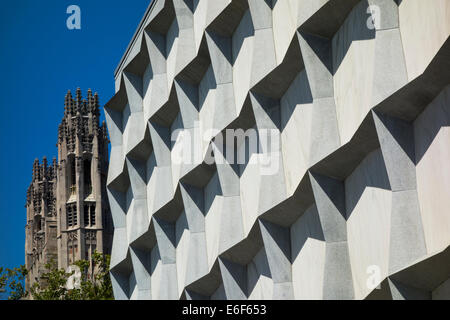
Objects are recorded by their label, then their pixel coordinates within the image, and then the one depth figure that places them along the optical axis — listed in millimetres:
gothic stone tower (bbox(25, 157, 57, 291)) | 157750
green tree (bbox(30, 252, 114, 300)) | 59219
